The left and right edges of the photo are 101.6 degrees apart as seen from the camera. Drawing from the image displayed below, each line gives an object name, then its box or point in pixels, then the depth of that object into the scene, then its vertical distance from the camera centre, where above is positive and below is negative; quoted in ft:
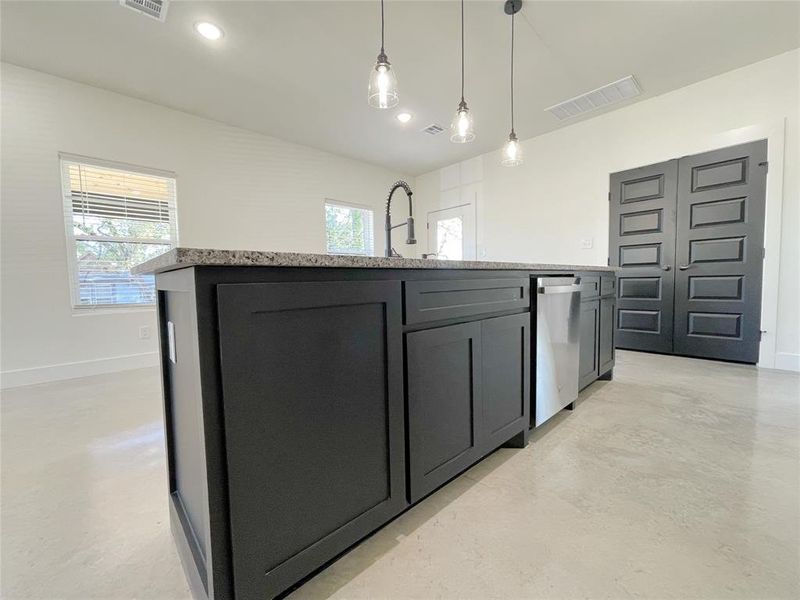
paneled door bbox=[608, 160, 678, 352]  11.69 +0.99
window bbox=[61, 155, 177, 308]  10.66 +2.12
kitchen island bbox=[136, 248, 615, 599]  2.27 -1.04
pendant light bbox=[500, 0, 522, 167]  8.92 +3.54
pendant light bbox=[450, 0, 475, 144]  7.48 +3.64
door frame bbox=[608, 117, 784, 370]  9.63 +1.23
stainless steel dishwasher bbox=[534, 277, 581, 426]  5.71 -1.21
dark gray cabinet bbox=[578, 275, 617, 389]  7.27 -1.19
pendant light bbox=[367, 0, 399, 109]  5.87 +3.69
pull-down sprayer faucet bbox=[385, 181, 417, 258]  5.23 +0.89
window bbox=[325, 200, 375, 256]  17.29 +2.98
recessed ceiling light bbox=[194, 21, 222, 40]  8.23 +6.55
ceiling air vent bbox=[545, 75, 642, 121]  11.21 +6.59
